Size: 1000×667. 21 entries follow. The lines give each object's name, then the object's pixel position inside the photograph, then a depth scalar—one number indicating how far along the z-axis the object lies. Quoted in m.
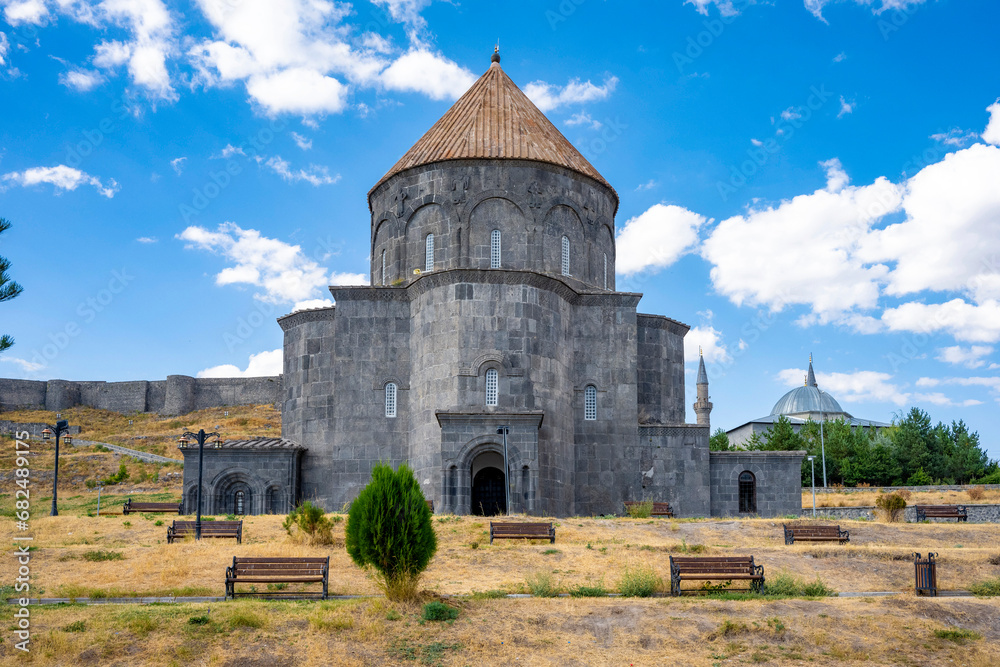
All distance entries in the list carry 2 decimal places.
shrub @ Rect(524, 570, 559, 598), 16.62
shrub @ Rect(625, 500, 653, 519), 28.44
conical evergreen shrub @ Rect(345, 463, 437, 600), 16.03
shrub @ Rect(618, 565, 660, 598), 16.72
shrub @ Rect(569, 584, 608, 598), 16.72
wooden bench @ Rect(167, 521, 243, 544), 22.70
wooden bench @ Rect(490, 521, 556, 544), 22.03
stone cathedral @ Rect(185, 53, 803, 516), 29.33
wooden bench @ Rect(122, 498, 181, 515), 29.67
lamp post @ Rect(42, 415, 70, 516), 24.43
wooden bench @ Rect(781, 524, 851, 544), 22.77
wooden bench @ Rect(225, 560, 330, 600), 16.41
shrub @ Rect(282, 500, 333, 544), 21.64
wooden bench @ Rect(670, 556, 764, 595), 16.84
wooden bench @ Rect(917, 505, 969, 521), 28.56
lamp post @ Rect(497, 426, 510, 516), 27.12
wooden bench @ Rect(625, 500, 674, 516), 30.31
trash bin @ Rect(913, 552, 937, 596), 16.88
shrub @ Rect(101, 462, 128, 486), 47.22
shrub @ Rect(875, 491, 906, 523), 27.80
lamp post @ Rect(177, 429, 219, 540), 22.43
